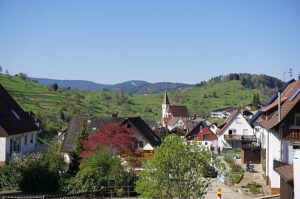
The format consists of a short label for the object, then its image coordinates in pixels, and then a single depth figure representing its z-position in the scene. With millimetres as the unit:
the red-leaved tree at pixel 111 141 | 39844
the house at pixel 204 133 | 82562
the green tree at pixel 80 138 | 41406
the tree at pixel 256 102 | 141362
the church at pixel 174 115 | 124500
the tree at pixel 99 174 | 33434
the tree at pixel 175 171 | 24672
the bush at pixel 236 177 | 39969
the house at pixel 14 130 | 37438
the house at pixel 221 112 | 148775
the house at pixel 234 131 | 78188
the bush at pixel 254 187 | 34925
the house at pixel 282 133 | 32031
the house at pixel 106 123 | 48125
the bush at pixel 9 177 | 35094
